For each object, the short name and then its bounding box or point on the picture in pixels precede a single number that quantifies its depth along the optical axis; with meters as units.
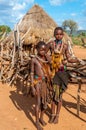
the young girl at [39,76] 2.28
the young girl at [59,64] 2.35
